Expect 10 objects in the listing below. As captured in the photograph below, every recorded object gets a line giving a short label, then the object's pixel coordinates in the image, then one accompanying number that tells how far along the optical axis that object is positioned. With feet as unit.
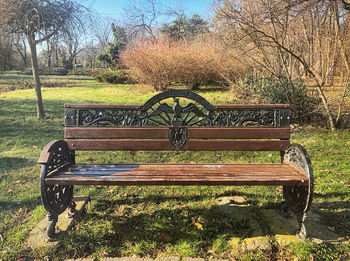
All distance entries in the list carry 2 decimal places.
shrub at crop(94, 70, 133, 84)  58.93
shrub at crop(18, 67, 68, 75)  76.55
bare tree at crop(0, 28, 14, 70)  19.99
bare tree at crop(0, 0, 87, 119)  18.21
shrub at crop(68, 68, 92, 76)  92.99
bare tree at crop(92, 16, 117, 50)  150.94
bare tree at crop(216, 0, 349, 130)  16.80
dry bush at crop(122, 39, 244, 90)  38.45
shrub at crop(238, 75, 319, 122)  21.52
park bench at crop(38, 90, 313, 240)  8.83
